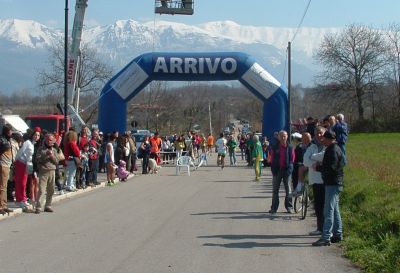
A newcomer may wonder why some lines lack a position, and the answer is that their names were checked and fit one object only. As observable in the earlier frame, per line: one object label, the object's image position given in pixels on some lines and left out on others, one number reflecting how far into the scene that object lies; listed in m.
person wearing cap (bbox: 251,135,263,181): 25.19
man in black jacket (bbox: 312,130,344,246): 10.96
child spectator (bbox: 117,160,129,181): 25.17
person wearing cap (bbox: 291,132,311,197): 14.56
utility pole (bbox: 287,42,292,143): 28.08
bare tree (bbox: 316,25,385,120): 86.44
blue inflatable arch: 33.66
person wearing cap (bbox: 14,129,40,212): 15.47
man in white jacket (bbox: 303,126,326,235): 12.12
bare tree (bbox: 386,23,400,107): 90.21
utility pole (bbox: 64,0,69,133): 25.08
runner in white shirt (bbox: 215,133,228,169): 33.94
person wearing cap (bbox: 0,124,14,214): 14.47
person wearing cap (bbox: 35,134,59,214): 15.12
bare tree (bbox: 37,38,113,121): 53.44
